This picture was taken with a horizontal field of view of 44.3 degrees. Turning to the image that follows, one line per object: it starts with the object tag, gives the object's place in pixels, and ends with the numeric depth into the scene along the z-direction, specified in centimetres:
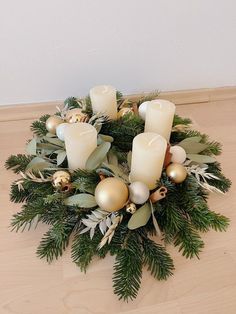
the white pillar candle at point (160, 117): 47
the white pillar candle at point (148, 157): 40
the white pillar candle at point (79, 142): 42
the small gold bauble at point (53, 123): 53
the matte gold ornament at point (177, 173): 43
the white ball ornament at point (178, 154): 46
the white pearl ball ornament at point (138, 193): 40
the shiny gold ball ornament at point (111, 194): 38
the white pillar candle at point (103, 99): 51
